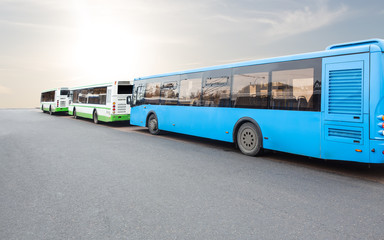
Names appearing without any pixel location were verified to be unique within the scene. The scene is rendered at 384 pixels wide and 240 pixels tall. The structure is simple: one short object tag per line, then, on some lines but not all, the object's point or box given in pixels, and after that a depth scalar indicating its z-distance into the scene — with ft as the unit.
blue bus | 20.08
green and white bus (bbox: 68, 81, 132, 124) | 57.21
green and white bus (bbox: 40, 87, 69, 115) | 100.65
